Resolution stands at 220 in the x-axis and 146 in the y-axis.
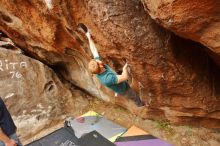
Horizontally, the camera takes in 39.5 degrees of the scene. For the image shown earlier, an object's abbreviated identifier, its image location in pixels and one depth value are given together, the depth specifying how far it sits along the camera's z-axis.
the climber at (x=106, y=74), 4.42
